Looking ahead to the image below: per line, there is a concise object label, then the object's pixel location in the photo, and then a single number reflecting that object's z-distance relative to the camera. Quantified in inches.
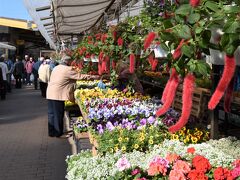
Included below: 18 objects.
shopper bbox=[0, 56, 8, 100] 305.0
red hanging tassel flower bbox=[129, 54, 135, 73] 65.2
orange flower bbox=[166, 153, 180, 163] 59.9
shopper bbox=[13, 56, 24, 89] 408.5
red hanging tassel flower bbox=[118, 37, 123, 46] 83.3
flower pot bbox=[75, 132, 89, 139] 120.1
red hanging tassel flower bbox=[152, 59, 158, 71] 58.8
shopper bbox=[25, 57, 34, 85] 453.1
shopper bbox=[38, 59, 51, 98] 285.3
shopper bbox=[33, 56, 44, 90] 386.2
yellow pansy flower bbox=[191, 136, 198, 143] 84.3
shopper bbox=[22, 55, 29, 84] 471.8
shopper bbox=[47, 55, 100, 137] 157.7
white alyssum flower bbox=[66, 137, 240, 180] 63.5
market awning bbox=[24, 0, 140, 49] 139.8
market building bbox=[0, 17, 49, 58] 614.9
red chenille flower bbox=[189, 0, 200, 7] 25.2
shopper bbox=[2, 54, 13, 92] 365.2
